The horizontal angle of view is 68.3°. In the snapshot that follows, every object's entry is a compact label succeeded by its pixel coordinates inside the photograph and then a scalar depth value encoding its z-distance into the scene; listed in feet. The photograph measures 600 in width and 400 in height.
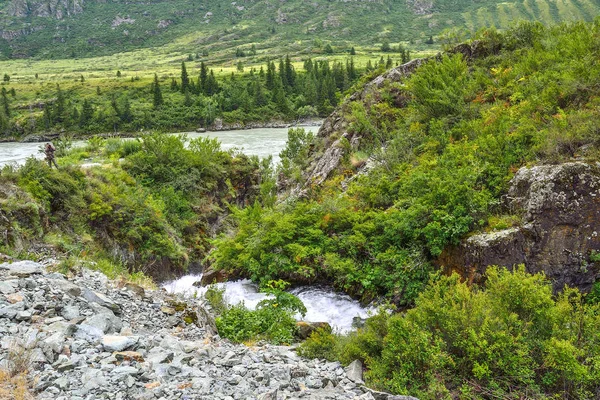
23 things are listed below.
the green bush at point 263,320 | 33.56
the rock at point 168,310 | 32.67
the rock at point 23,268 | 31.27
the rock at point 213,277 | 56.24
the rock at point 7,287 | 27.20
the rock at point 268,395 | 20.49
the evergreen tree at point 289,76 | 344.28
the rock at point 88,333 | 23.91
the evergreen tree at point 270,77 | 336.70
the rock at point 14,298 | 26.27
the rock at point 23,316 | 24.75
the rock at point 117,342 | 23.26
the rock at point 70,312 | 26.27
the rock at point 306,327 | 36.83
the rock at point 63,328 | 23.91
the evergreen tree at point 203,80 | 320.70
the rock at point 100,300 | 29.58
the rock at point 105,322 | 25.63
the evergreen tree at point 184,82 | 322.75
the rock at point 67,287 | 29.38
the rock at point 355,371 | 24.67
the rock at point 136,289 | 35.32
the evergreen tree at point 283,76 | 338.95
